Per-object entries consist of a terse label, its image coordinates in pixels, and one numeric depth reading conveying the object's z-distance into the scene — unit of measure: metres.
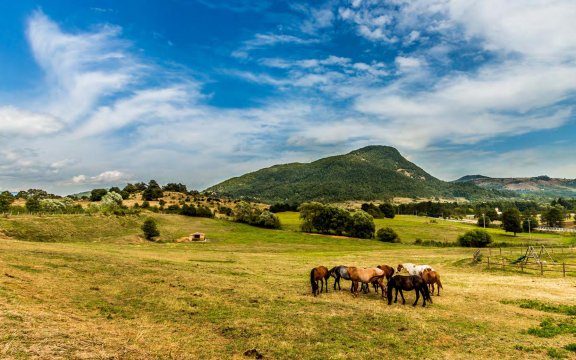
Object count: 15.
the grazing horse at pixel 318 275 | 22.50
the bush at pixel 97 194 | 134.50
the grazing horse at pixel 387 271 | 24.70
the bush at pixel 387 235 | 98.21
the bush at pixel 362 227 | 101.38
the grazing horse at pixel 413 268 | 27.31
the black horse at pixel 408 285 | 20.28
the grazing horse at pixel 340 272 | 23.38
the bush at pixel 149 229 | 75.38
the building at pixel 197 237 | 81.62
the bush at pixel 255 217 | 109.75
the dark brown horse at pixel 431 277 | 23.69
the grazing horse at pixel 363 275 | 22.70
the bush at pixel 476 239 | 86.31
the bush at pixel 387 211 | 158.07
